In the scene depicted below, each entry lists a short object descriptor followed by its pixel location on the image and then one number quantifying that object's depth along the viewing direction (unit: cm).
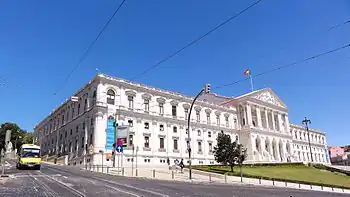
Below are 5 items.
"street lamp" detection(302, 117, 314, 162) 6678
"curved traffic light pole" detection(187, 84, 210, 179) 2489
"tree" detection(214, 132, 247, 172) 4075
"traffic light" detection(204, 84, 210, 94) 2490
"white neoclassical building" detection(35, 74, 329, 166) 5123
